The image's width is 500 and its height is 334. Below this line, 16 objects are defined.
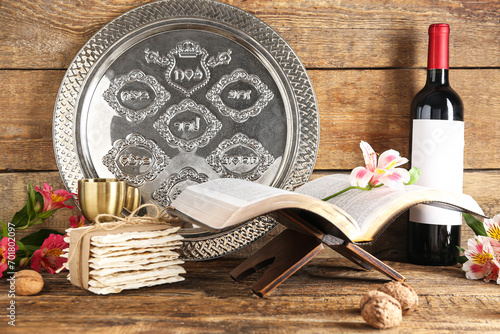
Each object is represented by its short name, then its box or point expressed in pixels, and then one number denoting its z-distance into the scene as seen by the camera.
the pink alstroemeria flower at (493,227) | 0.92
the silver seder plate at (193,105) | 1.10
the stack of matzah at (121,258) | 0.79
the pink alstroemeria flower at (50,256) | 0.95
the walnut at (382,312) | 0.65
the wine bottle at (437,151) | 1.00
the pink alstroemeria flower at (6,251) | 0.90
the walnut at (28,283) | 0.80
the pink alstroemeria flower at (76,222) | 1.02
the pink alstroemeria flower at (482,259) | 0.89
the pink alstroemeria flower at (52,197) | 1.00
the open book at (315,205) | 0.72
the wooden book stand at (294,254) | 0.79
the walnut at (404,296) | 0.72
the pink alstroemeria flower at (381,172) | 0.86
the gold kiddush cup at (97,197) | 0.88
